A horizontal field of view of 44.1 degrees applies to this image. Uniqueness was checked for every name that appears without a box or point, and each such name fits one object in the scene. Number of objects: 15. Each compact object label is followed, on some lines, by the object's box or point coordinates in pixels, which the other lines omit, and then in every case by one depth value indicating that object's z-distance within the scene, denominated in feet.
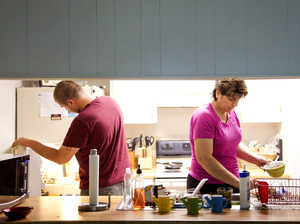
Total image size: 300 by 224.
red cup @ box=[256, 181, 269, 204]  7.33
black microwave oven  7.58
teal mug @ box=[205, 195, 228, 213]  7.09
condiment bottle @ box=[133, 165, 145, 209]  7.47
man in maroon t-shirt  8.66
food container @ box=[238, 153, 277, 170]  14.40
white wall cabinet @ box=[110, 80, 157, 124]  14.60
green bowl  7.88
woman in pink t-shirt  8.59
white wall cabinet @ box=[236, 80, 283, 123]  14.55
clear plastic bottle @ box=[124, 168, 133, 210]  7.63
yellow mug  7.17
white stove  13.39
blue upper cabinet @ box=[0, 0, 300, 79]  7.52
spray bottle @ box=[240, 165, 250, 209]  7.33
